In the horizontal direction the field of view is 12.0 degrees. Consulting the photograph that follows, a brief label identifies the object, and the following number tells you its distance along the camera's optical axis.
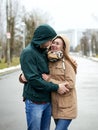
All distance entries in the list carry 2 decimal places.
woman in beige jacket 4.61
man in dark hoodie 4.54
